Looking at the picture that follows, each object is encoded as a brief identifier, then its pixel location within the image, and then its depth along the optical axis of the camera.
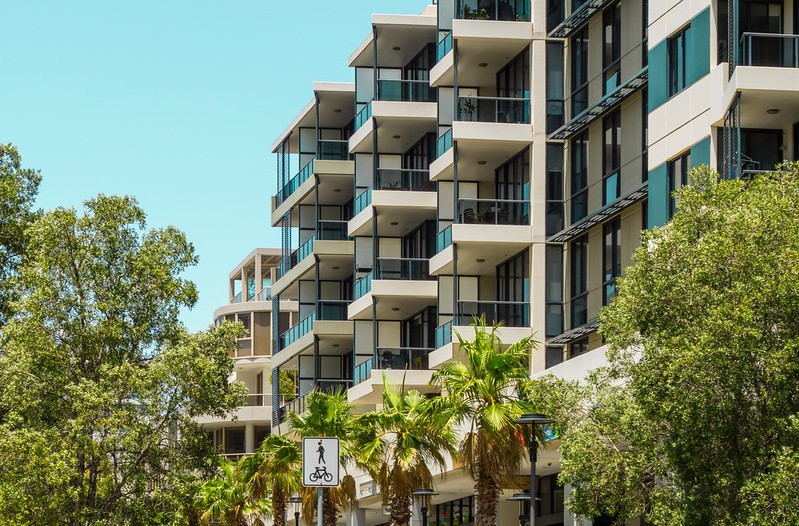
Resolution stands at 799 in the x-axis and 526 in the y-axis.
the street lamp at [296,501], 54.98
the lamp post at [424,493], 42.21
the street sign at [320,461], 22.34
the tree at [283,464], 53.00
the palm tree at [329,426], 47.41
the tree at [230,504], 64.88
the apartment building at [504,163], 35.50
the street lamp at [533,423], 31.72
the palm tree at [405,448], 42.66
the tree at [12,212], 55.31
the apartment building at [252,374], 103.56
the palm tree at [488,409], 38.03
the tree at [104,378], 47.00
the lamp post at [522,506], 34.34
